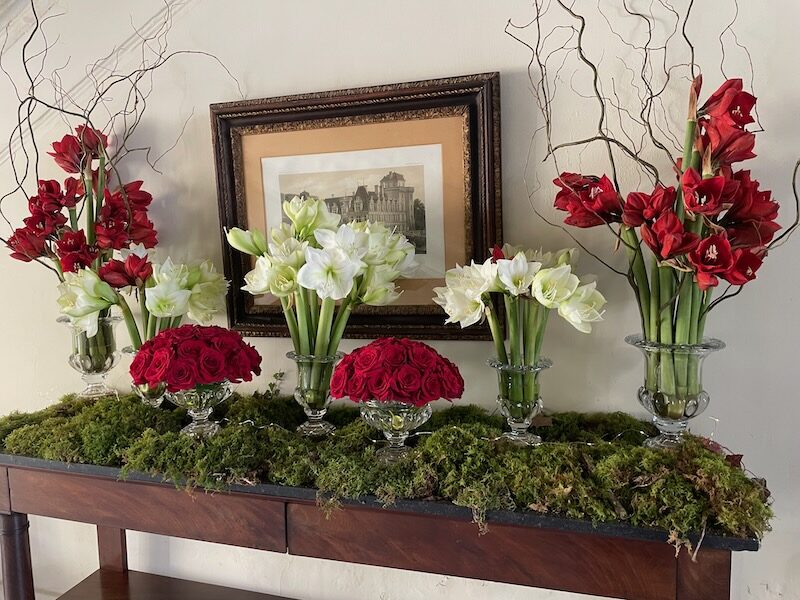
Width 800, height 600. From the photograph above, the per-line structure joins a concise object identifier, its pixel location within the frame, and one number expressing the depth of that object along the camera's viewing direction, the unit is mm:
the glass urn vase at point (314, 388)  1072
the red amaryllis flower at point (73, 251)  1180
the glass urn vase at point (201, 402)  1068
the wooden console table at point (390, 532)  807
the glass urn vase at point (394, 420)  932
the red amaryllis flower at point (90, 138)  1277
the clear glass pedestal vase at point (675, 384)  893
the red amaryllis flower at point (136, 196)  1263
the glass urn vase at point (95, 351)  1267
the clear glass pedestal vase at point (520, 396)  962
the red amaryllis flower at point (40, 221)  1231
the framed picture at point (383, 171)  1101
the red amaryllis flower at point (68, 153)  1266
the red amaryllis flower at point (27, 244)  1223
